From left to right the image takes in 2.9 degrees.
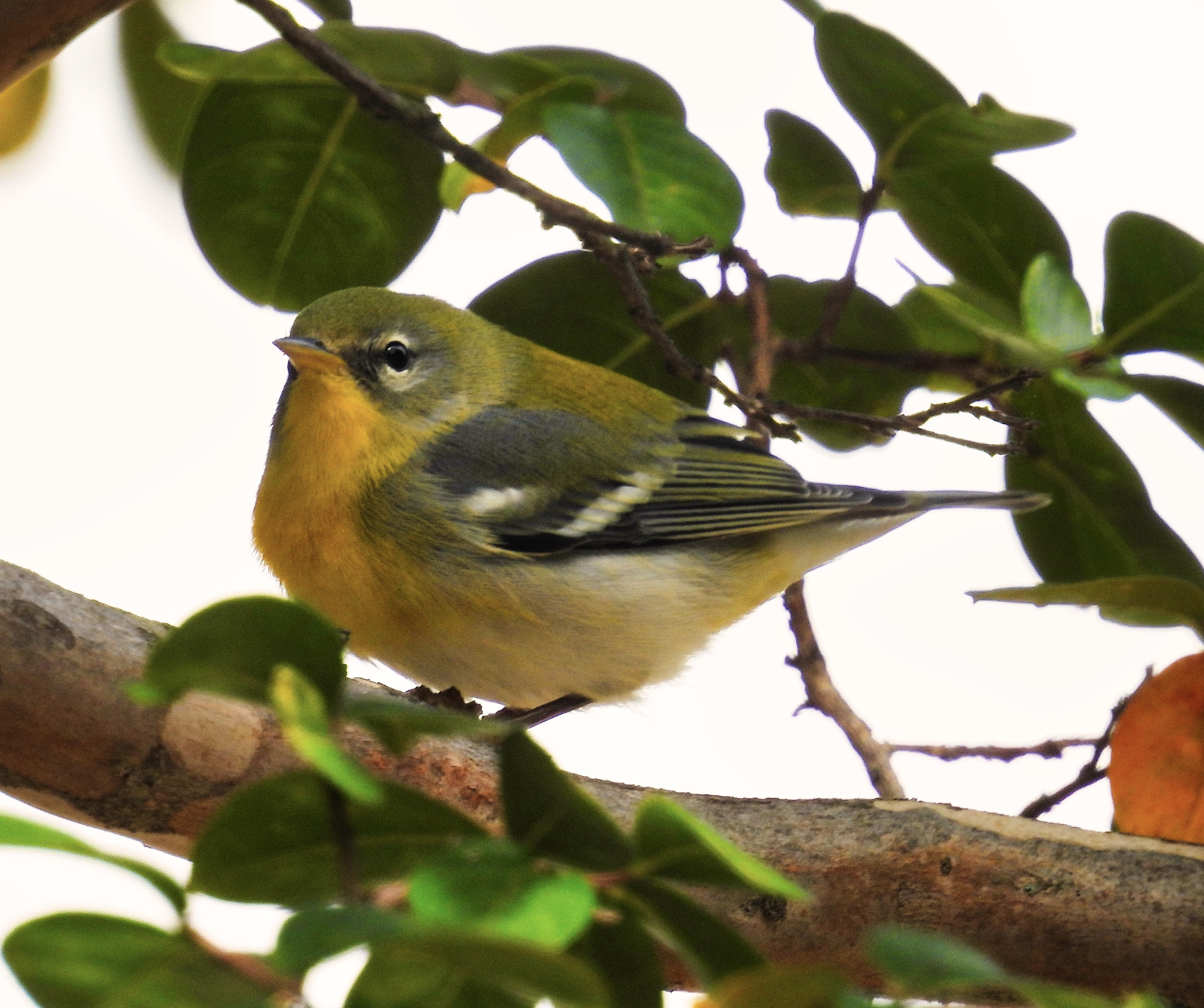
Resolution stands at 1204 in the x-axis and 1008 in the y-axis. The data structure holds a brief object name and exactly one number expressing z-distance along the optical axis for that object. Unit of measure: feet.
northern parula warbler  11.34
